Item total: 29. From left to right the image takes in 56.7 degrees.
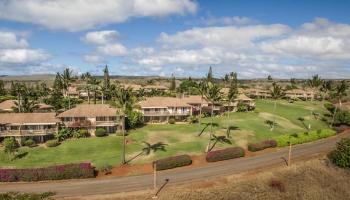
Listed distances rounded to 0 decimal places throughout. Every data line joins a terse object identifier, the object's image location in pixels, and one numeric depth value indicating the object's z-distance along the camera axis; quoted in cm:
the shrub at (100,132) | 7375
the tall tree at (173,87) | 18016
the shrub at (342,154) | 5894
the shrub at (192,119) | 9069
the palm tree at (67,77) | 11031
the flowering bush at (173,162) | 5594
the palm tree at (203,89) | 7169
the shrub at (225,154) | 6095
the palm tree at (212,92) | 6725
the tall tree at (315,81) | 13350
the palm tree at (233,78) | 17430
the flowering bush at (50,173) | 4947
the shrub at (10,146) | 5813
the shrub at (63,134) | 7012
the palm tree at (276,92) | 9570
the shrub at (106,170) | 5416
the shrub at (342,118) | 9838
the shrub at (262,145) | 6806
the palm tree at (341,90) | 9550
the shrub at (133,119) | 8081
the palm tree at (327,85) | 12630
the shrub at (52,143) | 6540
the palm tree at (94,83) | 12762
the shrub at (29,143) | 6700
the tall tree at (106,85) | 12841
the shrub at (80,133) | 7236
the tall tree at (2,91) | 14423
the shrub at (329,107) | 11846
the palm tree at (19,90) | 9144
